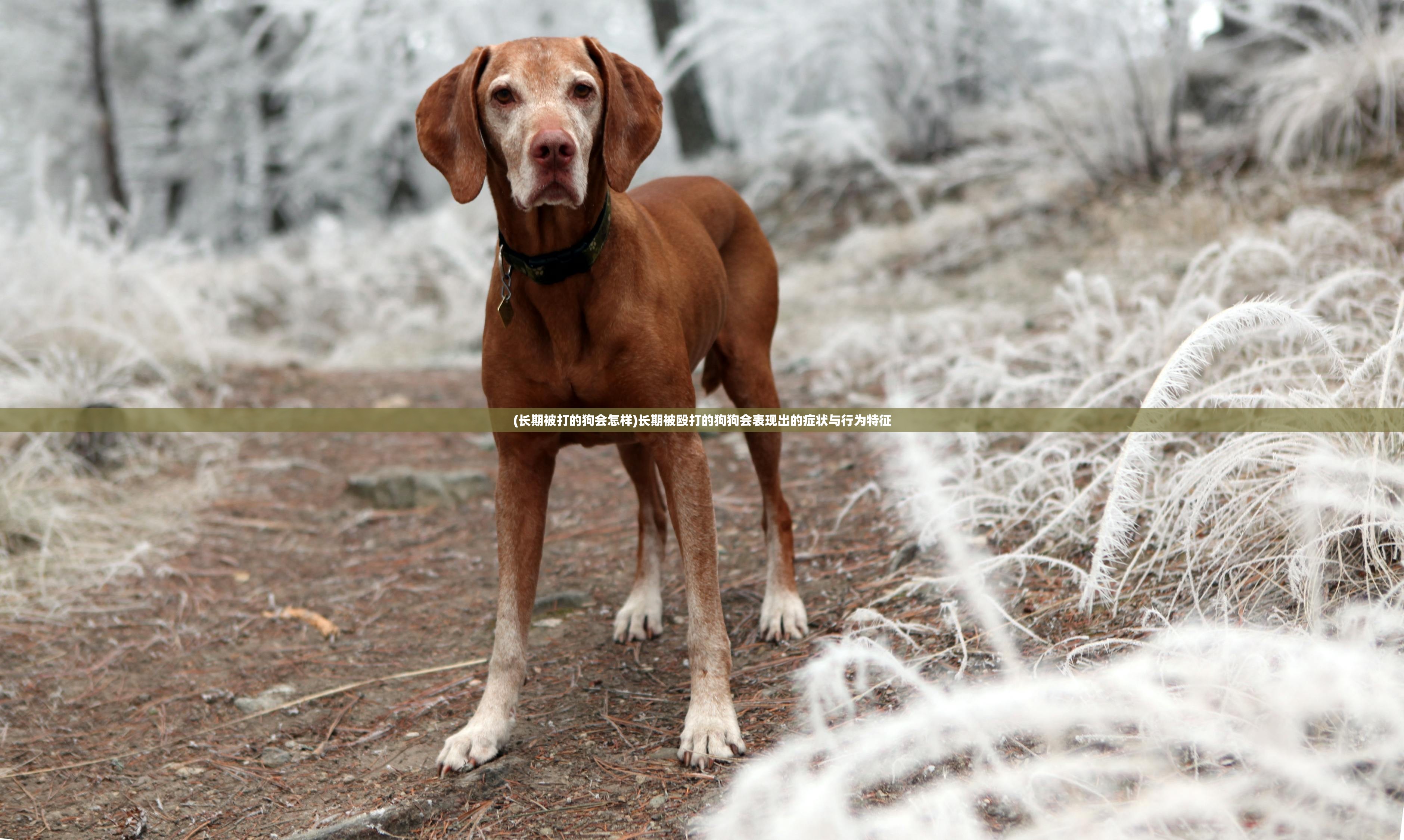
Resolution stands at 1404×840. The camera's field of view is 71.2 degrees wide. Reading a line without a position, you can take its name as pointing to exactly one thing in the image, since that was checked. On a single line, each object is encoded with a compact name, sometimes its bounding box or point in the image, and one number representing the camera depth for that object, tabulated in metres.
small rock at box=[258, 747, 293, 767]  2.58
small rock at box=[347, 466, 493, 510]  4.58
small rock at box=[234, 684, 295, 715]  2.88
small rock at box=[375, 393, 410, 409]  5.96
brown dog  2.32
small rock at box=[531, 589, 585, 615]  3.43
